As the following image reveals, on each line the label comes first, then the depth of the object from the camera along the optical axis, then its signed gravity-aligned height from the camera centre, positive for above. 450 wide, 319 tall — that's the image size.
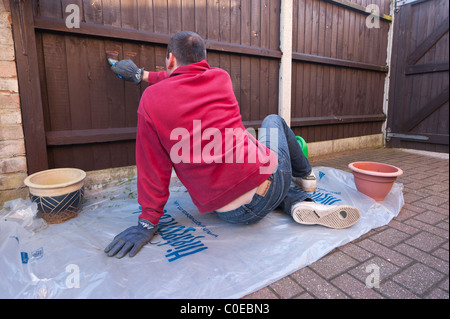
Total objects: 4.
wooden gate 4.59 +0.61
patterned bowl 1.76 -0.54
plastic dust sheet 1.21 -0.76
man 1.27 -0.19
